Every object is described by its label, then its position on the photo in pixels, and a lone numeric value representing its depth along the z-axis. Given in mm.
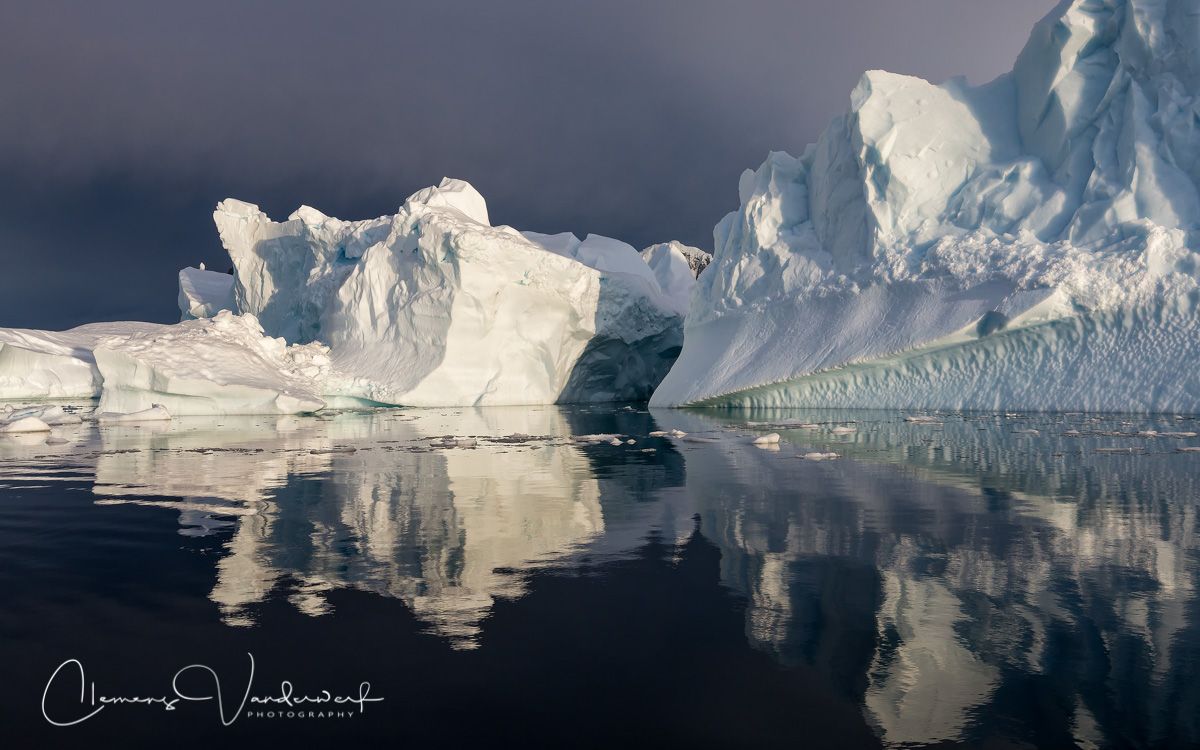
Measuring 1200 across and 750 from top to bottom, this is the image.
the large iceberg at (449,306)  24500
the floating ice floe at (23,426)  14508
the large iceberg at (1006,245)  15297
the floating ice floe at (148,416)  18078
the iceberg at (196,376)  19703
